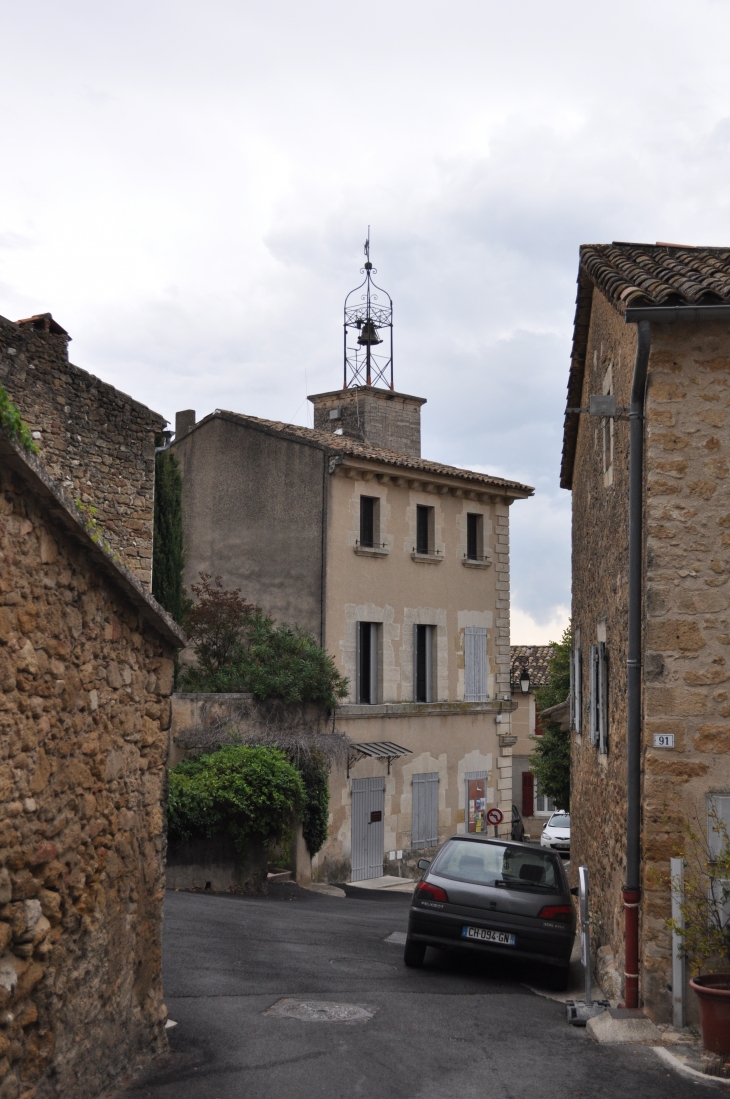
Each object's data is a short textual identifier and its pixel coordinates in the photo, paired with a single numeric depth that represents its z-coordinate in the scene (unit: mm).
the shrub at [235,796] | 16797
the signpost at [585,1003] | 8298
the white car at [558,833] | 28830
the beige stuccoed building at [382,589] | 23266
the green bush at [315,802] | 20094
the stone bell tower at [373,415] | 28453
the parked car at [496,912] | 9930
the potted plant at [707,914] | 7246
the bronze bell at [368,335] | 31219
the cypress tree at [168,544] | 22172
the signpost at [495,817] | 25516
